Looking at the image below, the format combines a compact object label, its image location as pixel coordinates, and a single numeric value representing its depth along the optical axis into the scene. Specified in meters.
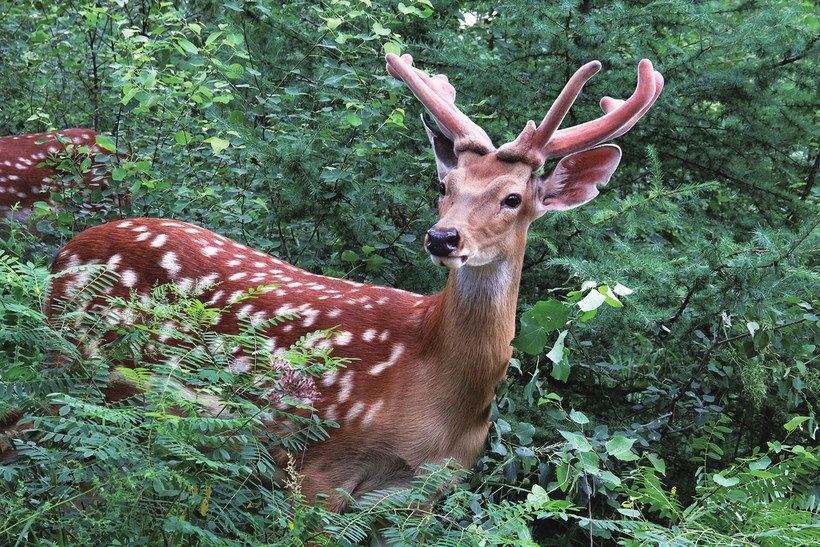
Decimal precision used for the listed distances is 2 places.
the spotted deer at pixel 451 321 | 7.39
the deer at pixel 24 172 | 14.38
